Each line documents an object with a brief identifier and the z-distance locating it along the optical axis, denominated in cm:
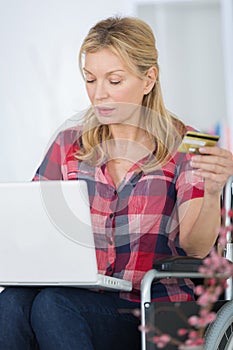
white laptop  341
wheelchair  346
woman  359
